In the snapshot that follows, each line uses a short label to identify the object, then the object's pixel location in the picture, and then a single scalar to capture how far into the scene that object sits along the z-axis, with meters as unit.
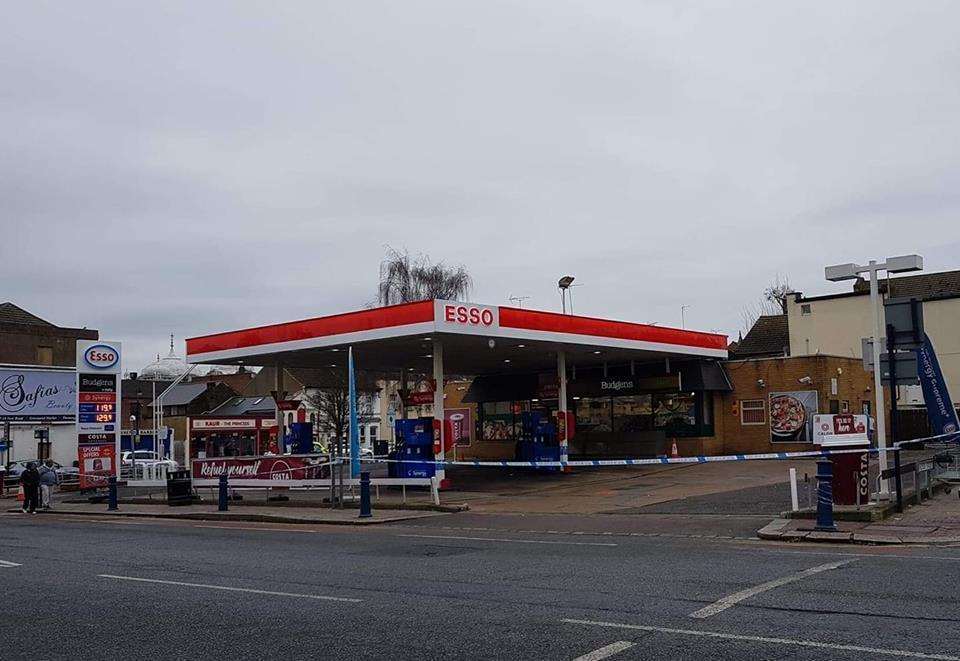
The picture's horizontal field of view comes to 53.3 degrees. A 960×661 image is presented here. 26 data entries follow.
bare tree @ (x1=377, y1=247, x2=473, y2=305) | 56.47
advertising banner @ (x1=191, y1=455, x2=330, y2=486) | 27.27
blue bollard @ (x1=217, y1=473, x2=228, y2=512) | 24.20
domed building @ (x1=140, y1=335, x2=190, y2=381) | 111.12
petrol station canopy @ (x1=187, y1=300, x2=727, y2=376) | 27.02
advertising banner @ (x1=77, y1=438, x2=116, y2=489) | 32.78
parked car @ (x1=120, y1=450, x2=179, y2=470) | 54.88
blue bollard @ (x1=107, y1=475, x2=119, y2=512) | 26.78
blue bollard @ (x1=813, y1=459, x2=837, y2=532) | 14.30
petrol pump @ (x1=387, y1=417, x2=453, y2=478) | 27.59
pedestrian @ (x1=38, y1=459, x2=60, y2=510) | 29.05
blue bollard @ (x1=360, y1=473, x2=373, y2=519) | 20.45
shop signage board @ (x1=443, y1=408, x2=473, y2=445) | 44.75
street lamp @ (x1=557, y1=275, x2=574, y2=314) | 36.93
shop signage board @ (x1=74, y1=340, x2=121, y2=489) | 33.17
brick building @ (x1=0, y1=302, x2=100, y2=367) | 73.75
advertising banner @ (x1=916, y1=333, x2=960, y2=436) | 19.73
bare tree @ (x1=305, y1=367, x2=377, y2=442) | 60.66
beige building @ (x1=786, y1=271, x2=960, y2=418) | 49.47
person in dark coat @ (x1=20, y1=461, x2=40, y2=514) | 28.23
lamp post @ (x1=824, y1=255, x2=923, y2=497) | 17.20
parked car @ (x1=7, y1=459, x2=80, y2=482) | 39.19
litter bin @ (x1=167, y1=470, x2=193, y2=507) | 27.08
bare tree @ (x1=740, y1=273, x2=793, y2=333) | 77.44
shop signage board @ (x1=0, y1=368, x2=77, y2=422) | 46.00
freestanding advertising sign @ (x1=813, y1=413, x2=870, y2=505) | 16.59
